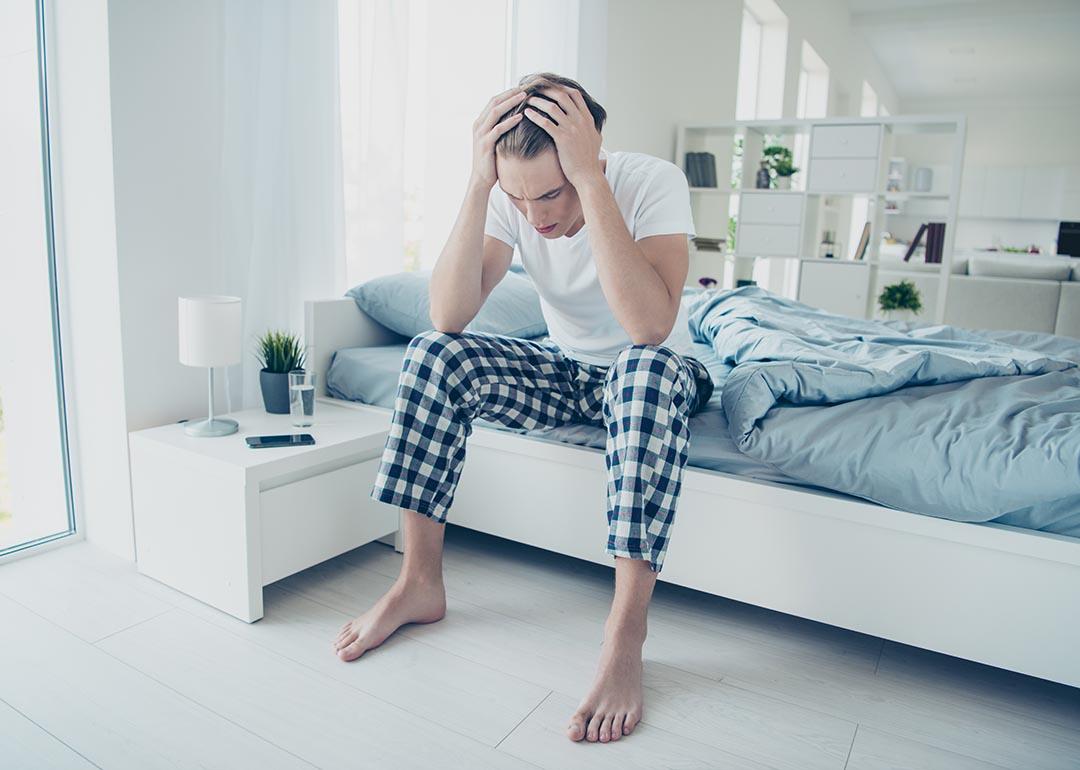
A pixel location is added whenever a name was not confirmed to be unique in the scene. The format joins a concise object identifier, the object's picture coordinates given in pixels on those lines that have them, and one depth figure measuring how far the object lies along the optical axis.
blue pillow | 2.02
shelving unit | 3.82
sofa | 4.35
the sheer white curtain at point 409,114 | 2.20
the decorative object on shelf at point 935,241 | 4.18
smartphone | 1.60
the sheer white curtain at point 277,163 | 1.87
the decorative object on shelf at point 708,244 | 4.32
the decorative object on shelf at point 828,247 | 4.57
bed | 1.26
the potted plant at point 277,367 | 1.86
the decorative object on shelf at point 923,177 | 6.00
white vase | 4.33
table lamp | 1.60
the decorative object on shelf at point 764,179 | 4.17
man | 1.27
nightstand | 1.49
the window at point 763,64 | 5.24
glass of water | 1.77
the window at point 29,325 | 1.71
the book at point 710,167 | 4.21
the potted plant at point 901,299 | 4.02
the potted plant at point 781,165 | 4.18
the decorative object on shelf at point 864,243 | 4.05
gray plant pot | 1.86
